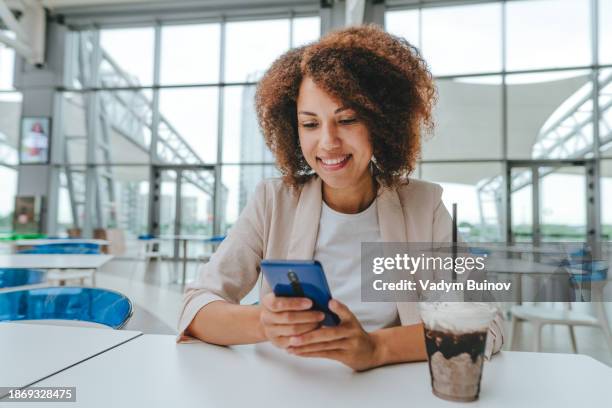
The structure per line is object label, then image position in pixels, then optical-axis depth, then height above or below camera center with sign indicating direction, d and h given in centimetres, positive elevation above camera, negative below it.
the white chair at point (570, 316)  255 -56
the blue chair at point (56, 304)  143 -29
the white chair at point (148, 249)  698 -54
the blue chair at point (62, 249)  371 -28
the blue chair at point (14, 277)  213 -30
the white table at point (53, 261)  257 -28
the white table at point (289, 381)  63 -26
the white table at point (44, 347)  75 -27
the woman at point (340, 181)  110 +12
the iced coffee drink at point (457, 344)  60 -17
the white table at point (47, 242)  426 -25
